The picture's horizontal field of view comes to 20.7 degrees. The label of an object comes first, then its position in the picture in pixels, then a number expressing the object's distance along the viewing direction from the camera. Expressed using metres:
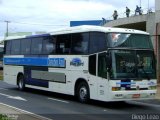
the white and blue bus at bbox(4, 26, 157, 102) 16.33
